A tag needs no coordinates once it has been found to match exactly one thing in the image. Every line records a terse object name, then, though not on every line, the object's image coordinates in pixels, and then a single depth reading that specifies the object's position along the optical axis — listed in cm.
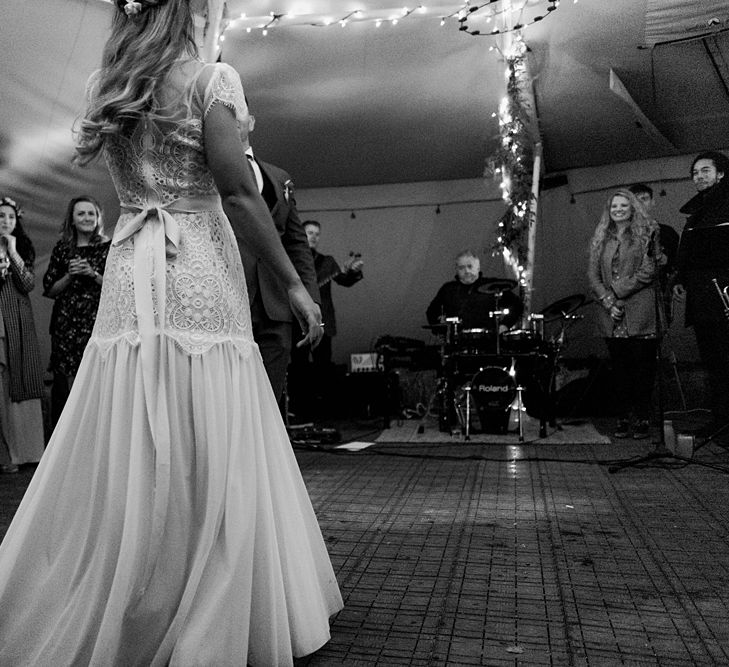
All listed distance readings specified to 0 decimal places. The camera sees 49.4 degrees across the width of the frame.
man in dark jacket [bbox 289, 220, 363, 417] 680
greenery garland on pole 732
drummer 642
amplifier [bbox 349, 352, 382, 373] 821
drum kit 613
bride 161
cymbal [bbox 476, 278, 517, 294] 623
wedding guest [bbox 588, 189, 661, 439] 604
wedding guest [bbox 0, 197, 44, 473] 503
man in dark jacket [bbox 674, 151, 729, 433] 470
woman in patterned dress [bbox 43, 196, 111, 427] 463
